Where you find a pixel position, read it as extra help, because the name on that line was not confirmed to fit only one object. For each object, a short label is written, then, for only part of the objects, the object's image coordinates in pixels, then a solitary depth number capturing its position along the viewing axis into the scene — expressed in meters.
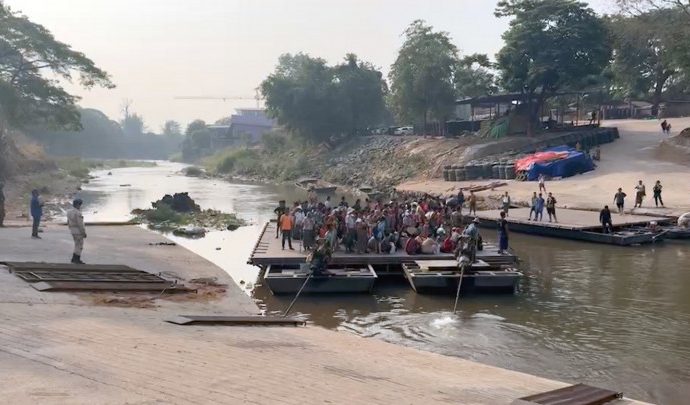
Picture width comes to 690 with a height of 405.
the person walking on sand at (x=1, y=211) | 24.53
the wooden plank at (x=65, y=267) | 15.94
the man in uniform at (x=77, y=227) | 16.73
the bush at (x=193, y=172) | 90.71
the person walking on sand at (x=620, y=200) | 31.44
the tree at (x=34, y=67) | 52.16
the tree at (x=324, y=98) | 77.25
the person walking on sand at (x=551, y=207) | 29.80
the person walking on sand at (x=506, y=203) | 32.34
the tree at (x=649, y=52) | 45.56
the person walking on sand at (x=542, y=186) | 36.43
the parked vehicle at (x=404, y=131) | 72.25
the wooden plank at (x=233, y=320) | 12.20
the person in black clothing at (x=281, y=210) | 23.15
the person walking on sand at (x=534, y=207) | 30.34
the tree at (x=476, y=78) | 52.88
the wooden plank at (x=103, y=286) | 14.19
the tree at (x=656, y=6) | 45.09
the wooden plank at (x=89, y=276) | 15.05
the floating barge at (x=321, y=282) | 18.00
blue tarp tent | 42.72
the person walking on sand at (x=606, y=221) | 27.42
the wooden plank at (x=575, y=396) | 8.41
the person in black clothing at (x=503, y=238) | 21.31
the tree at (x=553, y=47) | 48.75
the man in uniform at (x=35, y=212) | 21.83
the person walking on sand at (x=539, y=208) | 30.14
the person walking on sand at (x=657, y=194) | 32.84
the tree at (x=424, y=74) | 62.28
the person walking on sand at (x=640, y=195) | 32.91
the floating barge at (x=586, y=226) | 27.12
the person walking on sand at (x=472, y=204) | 33.47
